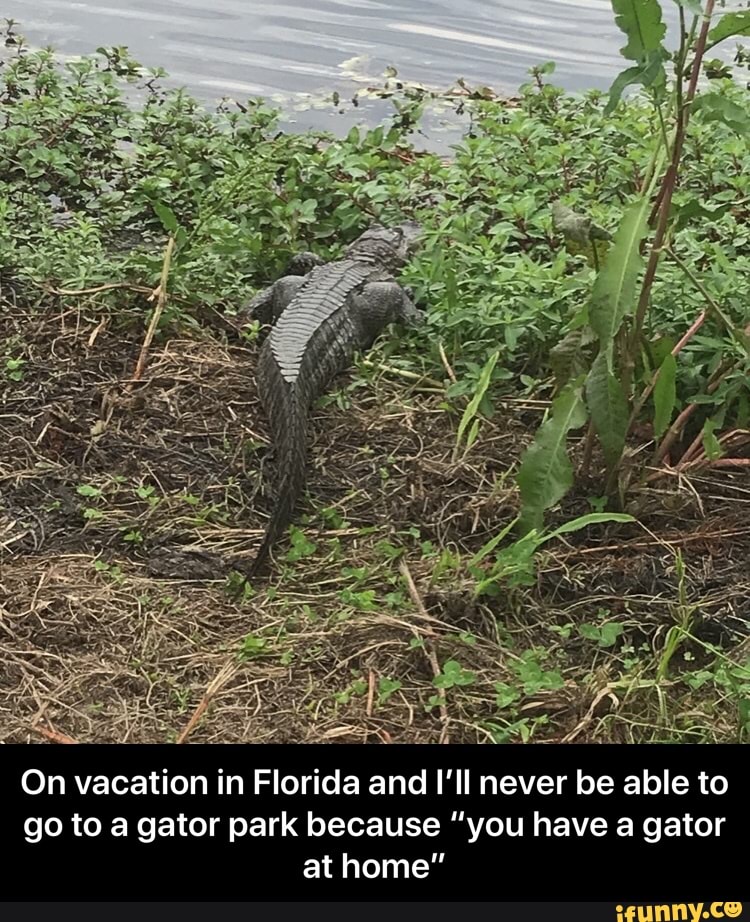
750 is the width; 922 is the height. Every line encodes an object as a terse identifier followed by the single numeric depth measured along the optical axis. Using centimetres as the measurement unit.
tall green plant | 262
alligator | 324
